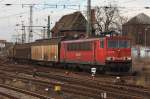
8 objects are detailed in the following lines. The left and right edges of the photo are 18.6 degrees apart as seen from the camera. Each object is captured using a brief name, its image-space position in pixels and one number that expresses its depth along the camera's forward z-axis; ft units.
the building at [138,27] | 410.93
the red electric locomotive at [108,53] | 115.24
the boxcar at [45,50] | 158.92
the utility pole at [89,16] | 142.85
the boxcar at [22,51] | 206.79
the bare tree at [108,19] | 300.65
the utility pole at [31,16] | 233.82
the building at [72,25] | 345.31
